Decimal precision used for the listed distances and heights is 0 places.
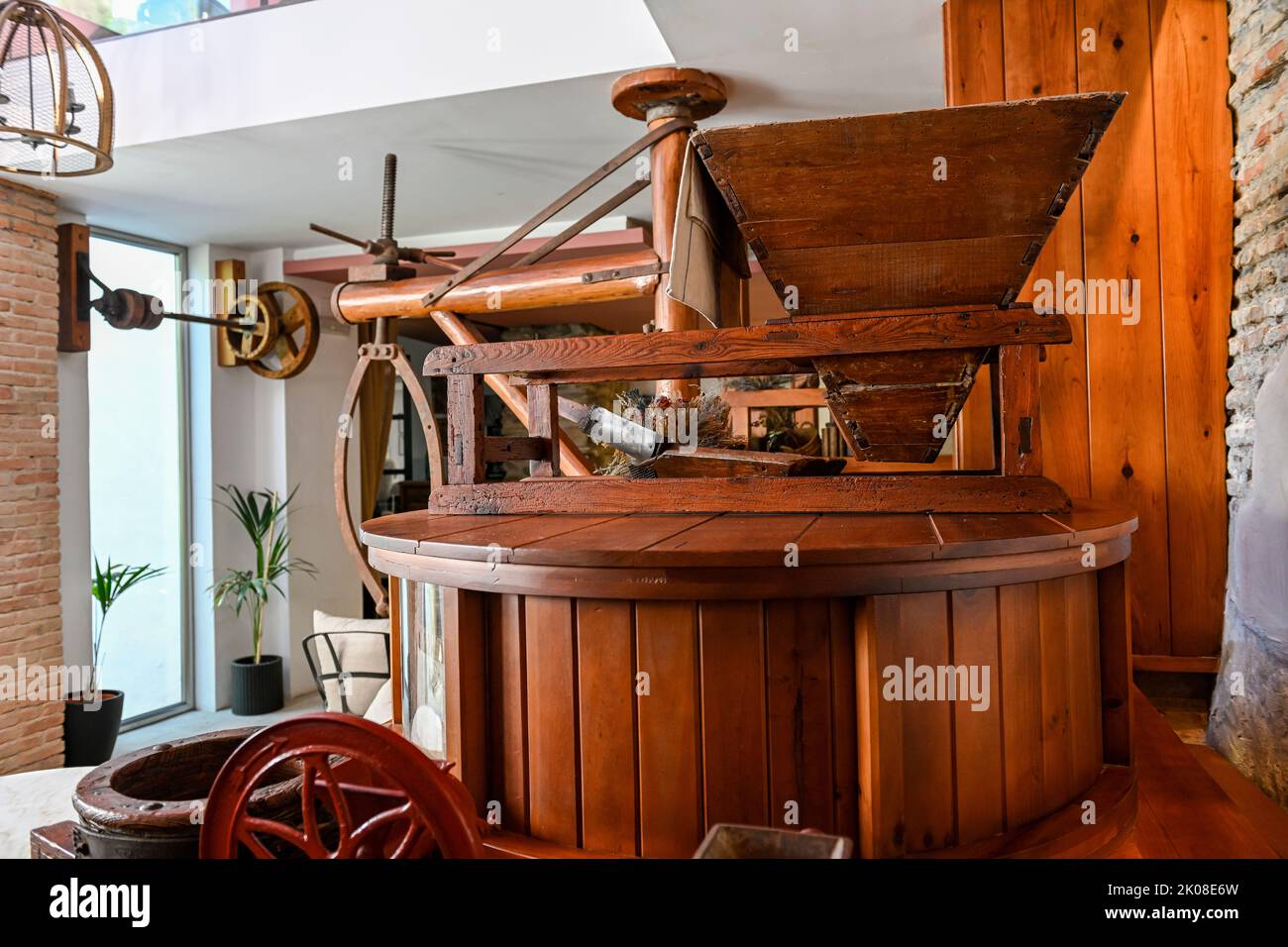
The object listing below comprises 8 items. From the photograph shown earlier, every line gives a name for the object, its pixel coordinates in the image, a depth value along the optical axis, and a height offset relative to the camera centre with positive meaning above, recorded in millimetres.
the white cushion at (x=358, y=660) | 3742 -739
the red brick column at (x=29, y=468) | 4848 +99
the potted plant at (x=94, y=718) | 5125 -1314
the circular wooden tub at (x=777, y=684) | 1376 -334
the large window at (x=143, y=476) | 5812 +49
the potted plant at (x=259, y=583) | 6211 -702
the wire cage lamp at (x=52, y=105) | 3178 +1366
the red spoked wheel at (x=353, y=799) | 1160 -427
